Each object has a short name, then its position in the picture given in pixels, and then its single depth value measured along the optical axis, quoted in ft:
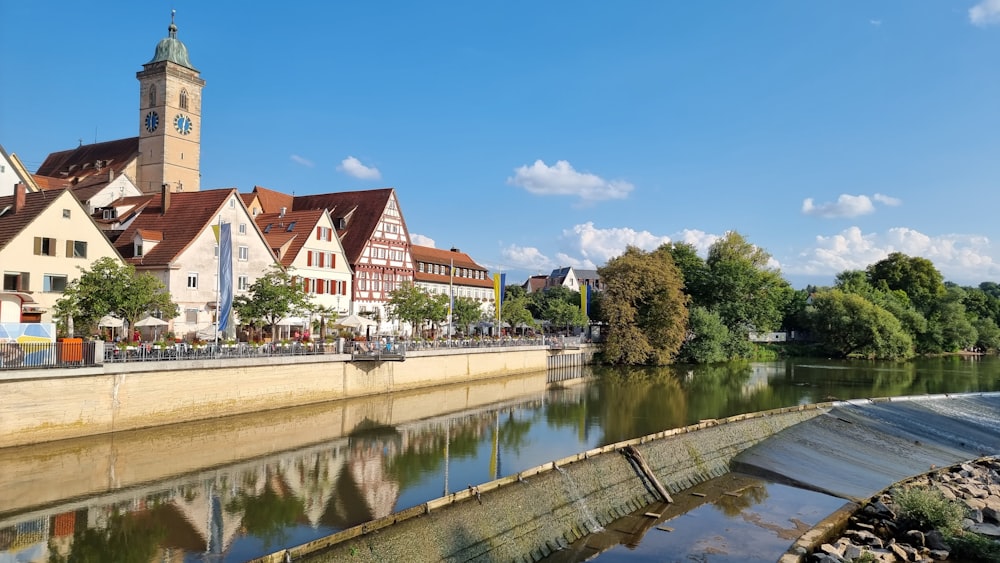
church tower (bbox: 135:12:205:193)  229.66
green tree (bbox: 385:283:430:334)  179.52
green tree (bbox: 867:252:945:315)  350.84
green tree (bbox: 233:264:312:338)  131.95
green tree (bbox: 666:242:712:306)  275.18
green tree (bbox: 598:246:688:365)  232.53
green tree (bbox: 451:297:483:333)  211.20
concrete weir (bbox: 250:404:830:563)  48.55
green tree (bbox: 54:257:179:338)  103.60
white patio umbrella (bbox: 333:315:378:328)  146.00
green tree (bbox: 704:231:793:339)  269.85
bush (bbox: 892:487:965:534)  65.21
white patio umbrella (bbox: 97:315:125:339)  102.42
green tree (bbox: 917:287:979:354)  297.74
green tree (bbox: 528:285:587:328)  266.98
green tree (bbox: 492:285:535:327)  243.19
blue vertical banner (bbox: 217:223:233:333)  118.42
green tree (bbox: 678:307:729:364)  251.60
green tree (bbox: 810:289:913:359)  270.05
